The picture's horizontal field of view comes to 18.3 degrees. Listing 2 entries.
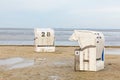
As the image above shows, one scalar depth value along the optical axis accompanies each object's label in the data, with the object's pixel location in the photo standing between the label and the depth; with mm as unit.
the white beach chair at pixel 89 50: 15844
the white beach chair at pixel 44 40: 25578
